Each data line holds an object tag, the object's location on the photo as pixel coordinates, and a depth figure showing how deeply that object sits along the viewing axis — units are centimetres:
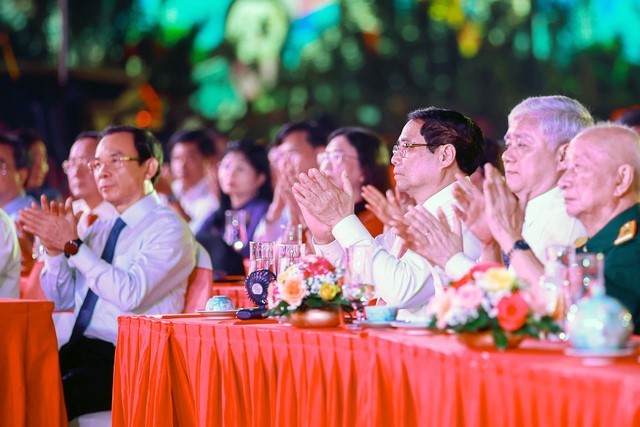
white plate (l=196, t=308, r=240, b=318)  686
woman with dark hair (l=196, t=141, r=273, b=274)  1298
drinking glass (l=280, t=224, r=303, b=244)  1005
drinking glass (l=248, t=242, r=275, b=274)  693
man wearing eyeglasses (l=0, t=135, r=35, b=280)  1153
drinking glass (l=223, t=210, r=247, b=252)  1168
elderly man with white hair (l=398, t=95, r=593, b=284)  545
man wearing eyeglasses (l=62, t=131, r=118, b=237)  1095
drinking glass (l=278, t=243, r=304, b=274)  674
